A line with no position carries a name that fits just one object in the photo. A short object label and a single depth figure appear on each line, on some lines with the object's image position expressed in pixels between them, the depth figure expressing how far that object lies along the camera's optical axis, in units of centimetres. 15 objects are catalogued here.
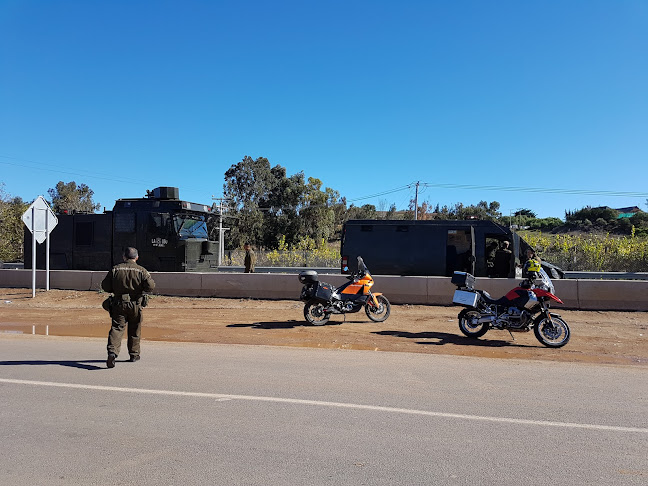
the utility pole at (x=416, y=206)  4666
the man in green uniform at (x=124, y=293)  737
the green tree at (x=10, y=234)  2660
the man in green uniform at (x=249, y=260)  1736
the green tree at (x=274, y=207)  5100
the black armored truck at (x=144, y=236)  1583
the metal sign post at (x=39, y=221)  1510
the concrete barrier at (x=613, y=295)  1288
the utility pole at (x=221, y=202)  4597
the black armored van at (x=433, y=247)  1517
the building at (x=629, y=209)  8634
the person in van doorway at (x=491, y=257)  1532
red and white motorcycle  948
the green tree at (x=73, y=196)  5879
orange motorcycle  1138
